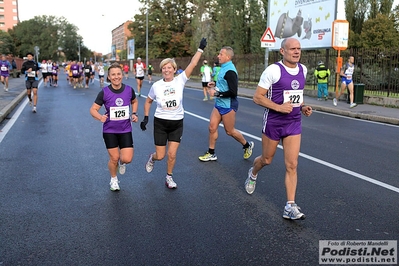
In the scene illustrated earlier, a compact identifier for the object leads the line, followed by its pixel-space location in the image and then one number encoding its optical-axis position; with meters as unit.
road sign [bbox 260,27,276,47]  19.33
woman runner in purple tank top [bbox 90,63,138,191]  5.29
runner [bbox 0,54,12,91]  22.17
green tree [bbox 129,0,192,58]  65.88
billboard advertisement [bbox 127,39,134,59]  68.35
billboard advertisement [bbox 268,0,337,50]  20.89
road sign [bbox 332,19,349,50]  18.28
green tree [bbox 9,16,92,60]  108.56
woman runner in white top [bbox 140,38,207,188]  5.46
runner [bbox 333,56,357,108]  15.88
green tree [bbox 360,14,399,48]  32.53
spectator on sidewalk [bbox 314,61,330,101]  18.08
